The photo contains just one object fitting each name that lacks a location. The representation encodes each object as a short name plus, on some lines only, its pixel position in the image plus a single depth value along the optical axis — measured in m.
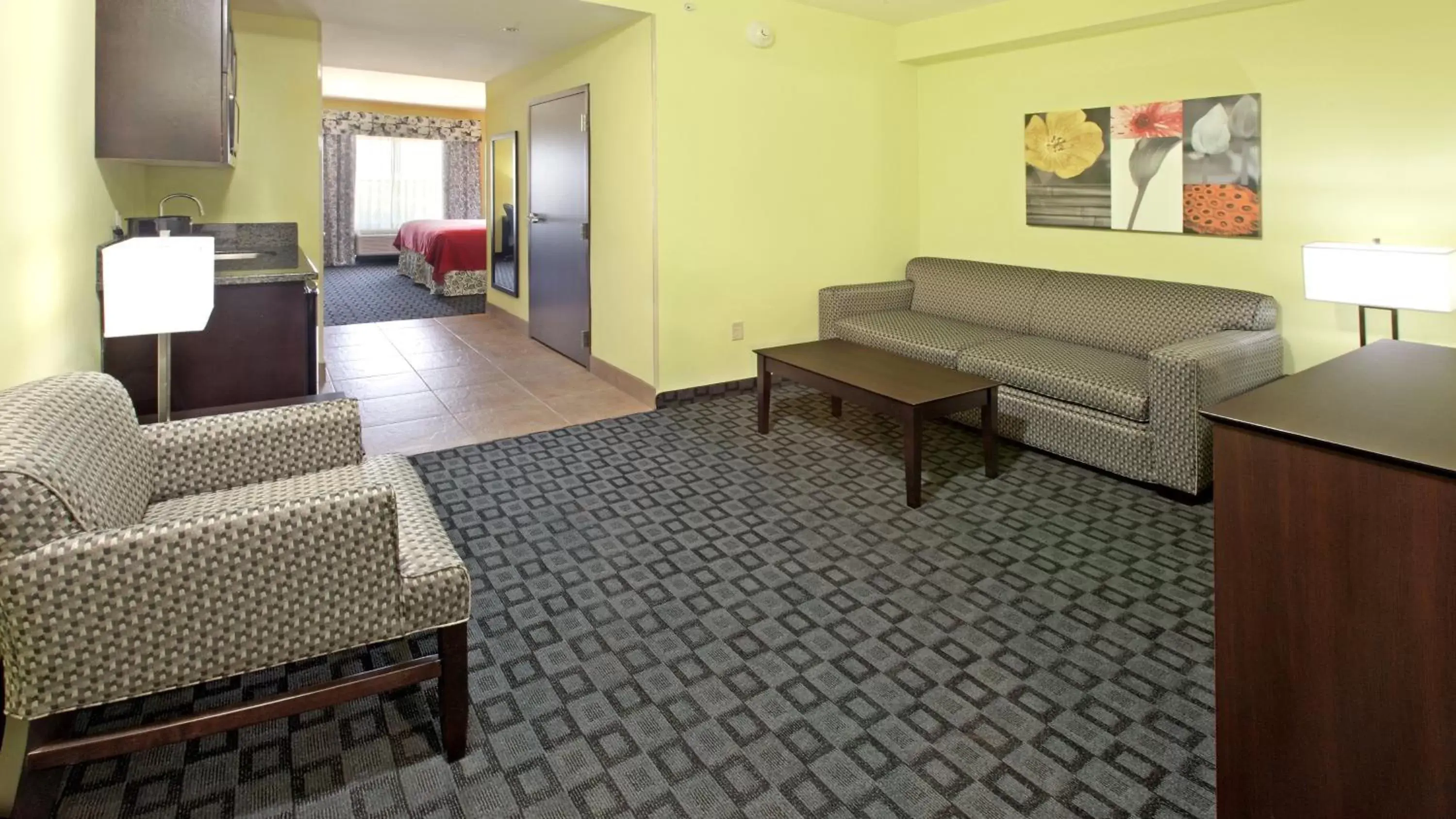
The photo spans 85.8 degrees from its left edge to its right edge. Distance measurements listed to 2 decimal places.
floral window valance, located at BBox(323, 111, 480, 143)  10.80
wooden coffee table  3.05
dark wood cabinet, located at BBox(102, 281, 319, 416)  2.96
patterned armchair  1.28
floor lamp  1.99
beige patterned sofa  3.03
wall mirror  6.77
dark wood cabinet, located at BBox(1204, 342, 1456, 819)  1.11
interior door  5.19
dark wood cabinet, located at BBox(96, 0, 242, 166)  2.64
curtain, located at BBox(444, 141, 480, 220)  11.71
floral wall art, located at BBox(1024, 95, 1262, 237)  3.69
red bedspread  8.23
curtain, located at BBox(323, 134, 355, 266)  10.98
